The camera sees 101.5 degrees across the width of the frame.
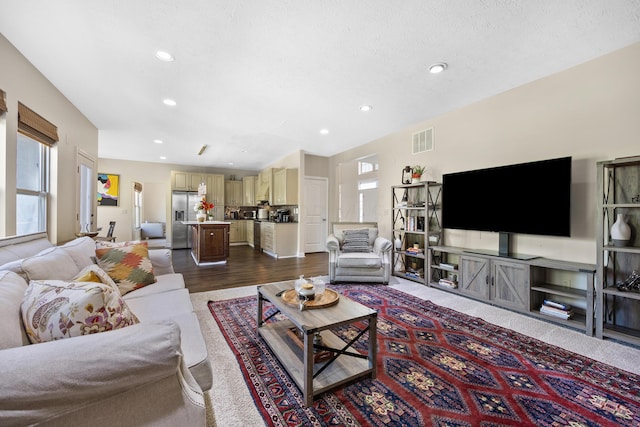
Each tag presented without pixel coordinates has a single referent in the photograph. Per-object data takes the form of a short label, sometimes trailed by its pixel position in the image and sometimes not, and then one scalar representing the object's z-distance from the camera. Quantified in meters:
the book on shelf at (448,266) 3.65
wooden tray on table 1.84
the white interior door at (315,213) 6.77
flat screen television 2.73
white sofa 0.70
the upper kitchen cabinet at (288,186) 6.52
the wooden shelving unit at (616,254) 2.31
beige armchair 3.90
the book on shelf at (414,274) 4.07
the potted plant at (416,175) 4.16
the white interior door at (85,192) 3.88
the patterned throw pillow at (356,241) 4.29
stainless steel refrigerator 7.64
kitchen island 5.36
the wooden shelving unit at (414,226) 4.02
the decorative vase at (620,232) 2.29
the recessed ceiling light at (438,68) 2.66
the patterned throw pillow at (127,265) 2.19
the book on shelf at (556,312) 2.57
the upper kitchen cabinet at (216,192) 8.32
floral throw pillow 0.93
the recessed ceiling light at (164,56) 2.45
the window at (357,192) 6.17
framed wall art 7.25
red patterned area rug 1.44
